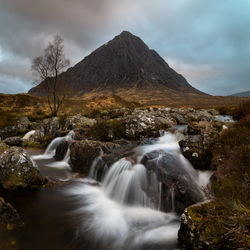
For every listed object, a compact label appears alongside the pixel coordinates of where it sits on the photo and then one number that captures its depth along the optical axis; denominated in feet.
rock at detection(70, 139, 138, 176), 27.94
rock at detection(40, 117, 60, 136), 57.58
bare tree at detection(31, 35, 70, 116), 76.33
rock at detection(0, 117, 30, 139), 60.19
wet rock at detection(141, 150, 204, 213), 17.98
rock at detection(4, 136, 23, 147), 47.75
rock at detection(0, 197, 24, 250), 12.72
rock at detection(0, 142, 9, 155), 34.20
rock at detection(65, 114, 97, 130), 54.01
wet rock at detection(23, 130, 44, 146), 52.02
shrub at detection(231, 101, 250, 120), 46.78
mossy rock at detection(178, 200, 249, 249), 8.92
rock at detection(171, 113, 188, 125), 60.67
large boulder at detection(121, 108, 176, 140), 43.93
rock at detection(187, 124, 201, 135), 33.56
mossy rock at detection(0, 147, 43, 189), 21.35
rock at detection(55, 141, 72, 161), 37.78
